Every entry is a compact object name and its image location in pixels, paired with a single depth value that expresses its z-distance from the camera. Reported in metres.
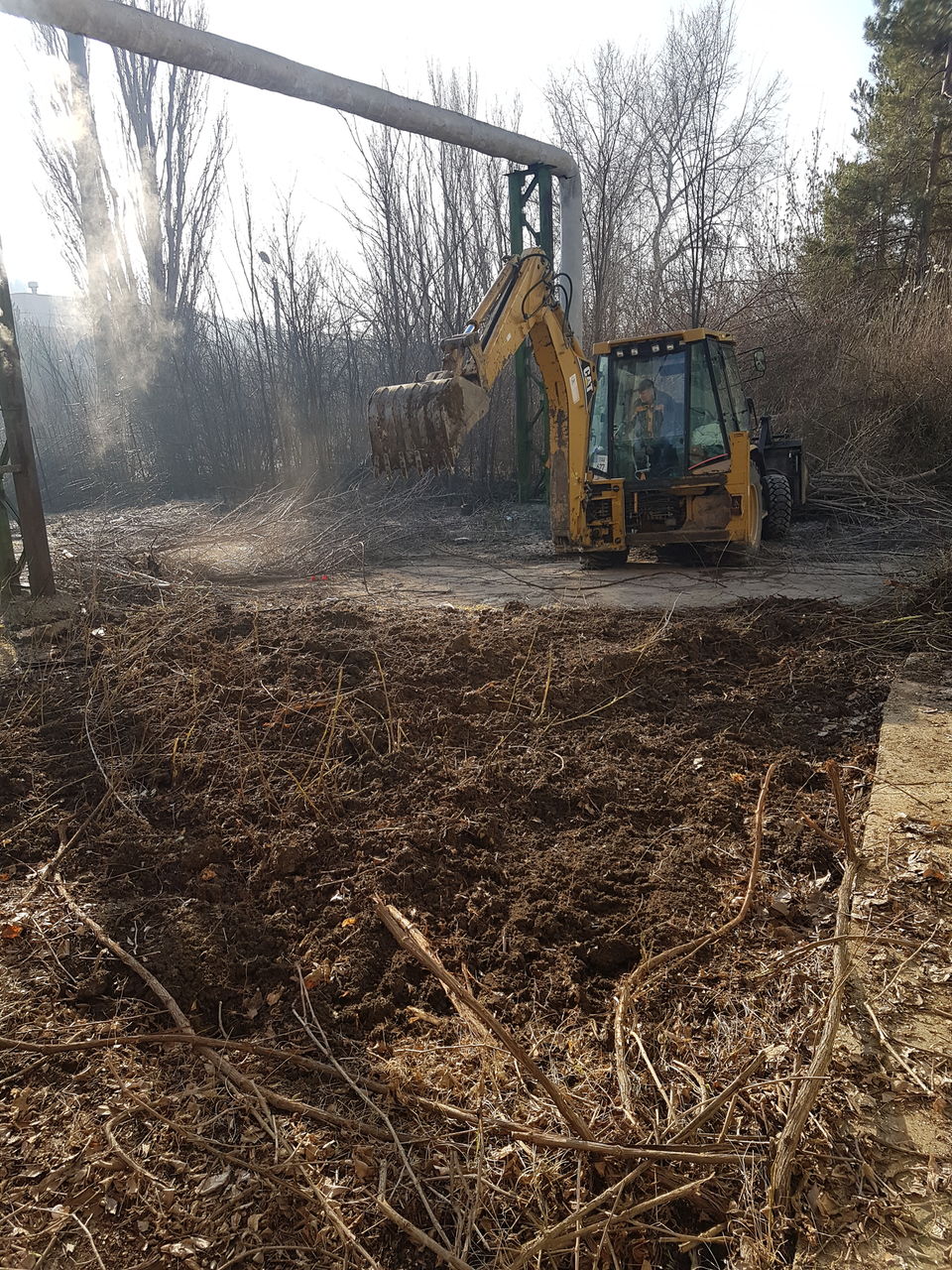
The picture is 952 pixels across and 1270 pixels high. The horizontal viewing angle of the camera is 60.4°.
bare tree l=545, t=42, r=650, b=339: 14.16
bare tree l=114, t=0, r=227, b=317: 18.05
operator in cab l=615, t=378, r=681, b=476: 8.02
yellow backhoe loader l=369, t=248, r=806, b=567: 7.77
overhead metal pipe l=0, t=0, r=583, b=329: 6.24
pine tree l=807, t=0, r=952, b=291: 14.94
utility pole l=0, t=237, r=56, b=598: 6.11
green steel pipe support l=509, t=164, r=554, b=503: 11.02
